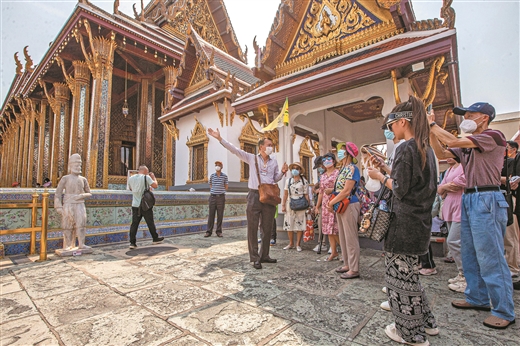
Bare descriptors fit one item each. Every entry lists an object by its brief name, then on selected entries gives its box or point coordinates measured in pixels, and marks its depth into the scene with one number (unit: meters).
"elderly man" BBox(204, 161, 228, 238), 6.96
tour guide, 3.86
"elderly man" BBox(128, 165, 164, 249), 5.49
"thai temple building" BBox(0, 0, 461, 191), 4.64
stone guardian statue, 4.67
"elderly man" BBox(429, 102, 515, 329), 2.03
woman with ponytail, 1.76
